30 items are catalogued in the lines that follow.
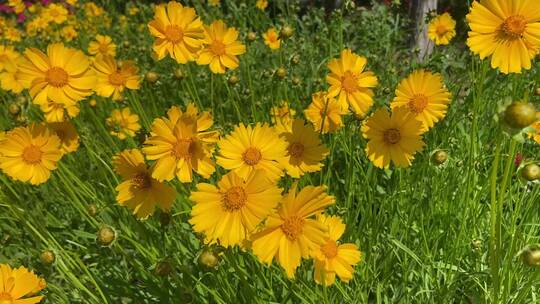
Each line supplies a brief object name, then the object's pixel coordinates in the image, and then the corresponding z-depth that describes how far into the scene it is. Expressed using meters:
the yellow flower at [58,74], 0.39
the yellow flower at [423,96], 0.38
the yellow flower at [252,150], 0.33
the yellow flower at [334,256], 0.32
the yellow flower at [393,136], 0.36
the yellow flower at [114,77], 0.49
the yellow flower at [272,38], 0.77
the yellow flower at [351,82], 0.39
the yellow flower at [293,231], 0.27
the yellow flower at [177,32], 0.40
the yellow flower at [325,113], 0.40
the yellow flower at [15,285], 0.28
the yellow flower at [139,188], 0.33
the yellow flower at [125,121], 0.60
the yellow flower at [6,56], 0.63
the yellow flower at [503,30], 0.30
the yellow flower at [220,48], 0.47
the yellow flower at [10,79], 0.52
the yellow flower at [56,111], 0.47
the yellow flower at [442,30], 0.66
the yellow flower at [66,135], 0.42
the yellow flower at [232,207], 0.27
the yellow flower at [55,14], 1.05
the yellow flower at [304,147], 0.36
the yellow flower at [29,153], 0.37
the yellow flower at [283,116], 0.39
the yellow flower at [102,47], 0.73
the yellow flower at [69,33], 1.06
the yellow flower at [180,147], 0.31
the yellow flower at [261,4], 0.93
